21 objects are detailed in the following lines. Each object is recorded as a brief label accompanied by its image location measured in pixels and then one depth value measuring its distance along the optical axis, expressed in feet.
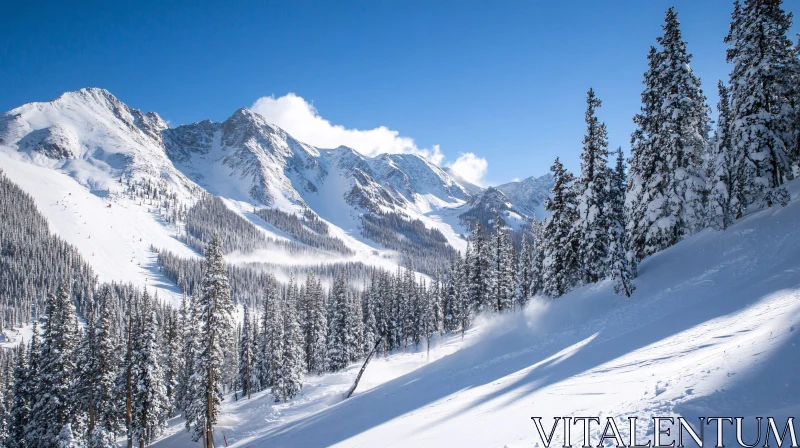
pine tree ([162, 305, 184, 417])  152.05
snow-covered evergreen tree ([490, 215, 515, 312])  160.15
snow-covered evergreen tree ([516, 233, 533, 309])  202.82
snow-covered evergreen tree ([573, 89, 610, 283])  83.35
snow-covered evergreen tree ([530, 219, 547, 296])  140.36
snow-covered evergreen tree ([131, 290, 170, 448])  105.29
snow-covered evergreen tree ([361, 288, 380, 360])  212.84
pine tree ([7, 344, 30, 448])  103.30
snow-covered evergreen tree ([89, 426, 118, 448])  94.27
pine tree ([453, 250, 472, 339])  185.79
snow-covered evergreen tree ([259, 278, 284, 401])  142.10
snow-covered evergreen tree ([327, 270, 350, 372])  183.21
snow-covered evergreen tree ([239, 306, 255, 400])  171.46
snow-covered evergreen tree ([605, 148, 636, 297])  71.05
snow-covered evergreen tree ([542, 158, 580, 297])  95.20
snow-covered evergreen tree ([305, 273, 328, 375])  186.50
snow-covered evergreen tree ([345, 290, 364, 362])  191.69
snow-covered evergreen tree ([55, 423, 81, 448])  90.17
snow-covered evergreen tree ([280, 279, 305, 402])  139.44
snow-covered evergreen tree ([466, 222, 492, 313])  162.50
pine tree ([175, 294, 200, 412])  121.39
